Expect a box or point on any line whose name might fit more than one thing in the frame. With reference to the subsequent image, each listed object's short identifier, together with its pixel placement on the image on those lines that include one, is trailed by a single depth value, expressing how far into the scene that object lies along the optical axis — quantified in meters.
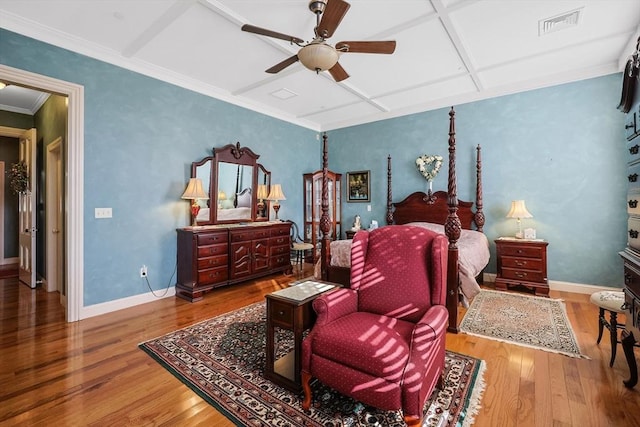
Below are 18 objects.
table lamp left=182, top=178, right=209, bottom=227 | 3.97
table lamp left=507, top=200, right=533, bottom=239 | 4.10
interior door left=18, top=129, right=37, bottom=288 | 4.34
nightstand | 3.98
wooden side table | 1.88
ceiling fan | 2.10
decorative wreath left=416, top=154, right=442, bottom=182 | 5.12
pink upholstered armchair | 1.49
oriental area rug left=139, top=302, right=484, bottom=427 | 1.68
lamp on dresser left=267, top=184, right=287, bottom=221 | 5.30
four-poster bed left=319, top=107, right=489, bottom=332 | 2.85
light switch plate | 3.35
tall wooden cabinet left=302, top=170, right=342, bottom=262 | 6.13
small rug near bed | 2.59
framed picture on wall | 6.01
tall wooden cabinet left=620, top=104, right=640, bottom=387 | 1.61
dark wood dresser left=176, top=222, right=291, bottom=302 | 3.83
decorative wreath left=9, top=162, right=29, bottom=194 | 4.74
